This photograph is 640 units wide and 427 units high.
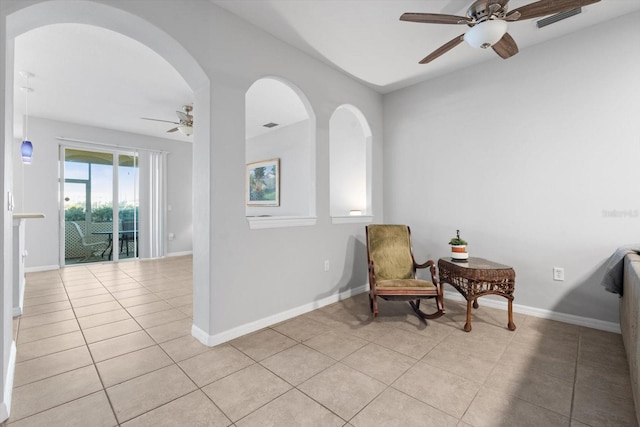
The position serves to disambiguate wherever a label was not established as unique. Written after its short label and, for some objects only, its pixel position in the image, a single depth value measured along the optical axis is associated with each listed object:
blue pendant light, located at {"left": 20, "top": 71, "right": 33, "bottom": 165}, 3.67
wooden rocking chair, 2.91
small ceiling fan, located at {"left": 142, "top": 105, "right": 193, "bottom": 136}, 4.25
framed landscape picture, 6.12
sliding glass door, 5.49
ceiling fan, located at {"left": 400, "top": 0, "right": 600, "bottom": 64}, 1.82
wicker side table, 2.56
